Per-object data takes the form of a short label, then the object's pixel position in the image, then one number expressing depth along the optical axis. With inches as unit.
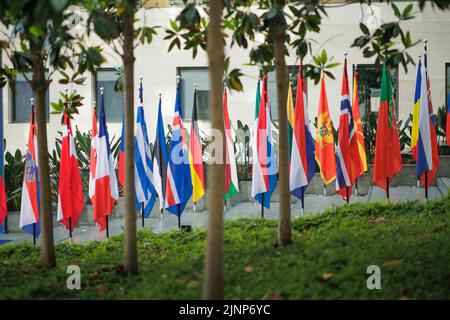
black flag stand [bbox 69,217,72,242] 429.1
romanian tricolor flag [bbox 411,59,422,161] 460.8
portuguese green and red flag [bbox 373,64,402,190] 452.1
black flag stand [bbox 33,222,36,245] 439.7
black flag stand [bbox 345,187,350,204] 455.4
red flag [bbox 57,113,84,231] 445.7
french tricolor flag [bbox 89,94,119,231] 438.9
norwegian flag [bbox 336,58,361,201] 458.0
